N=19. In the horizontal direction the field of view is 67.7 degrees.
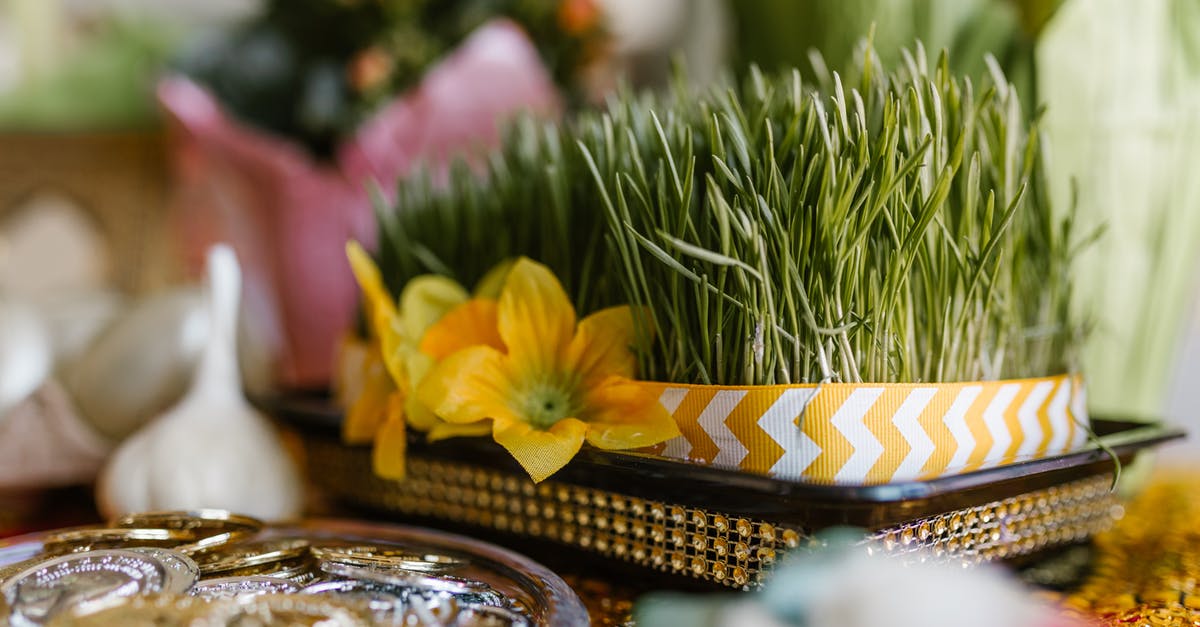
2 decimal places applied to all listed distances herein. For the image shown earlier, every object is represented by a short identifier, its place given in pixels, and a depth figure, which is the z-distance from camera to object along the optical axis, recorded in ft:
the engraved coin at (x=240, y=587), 1.07
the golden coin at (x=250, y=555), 1.17
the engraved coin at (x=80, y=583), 0.96
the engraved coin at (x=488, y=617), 1.00
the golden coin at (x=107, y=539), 1.21
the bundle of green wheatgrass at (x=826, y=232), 1.10
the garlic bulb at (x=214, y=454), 1.48
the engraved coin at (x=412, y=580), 1.09
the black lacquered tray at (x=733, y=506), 1.04
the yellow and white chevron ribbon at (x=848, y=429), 1.06
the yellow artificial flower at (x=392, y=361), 1.42
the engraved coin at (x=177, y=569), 1.05
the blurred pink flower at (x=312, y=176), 2.31
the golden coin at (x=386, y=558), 1.17
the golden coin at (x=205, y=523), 1.27
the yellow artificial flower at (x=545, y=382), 1.19
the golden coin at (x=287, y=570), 1.15
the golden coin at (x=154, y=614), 0.91
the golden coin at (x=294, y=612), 0.95
